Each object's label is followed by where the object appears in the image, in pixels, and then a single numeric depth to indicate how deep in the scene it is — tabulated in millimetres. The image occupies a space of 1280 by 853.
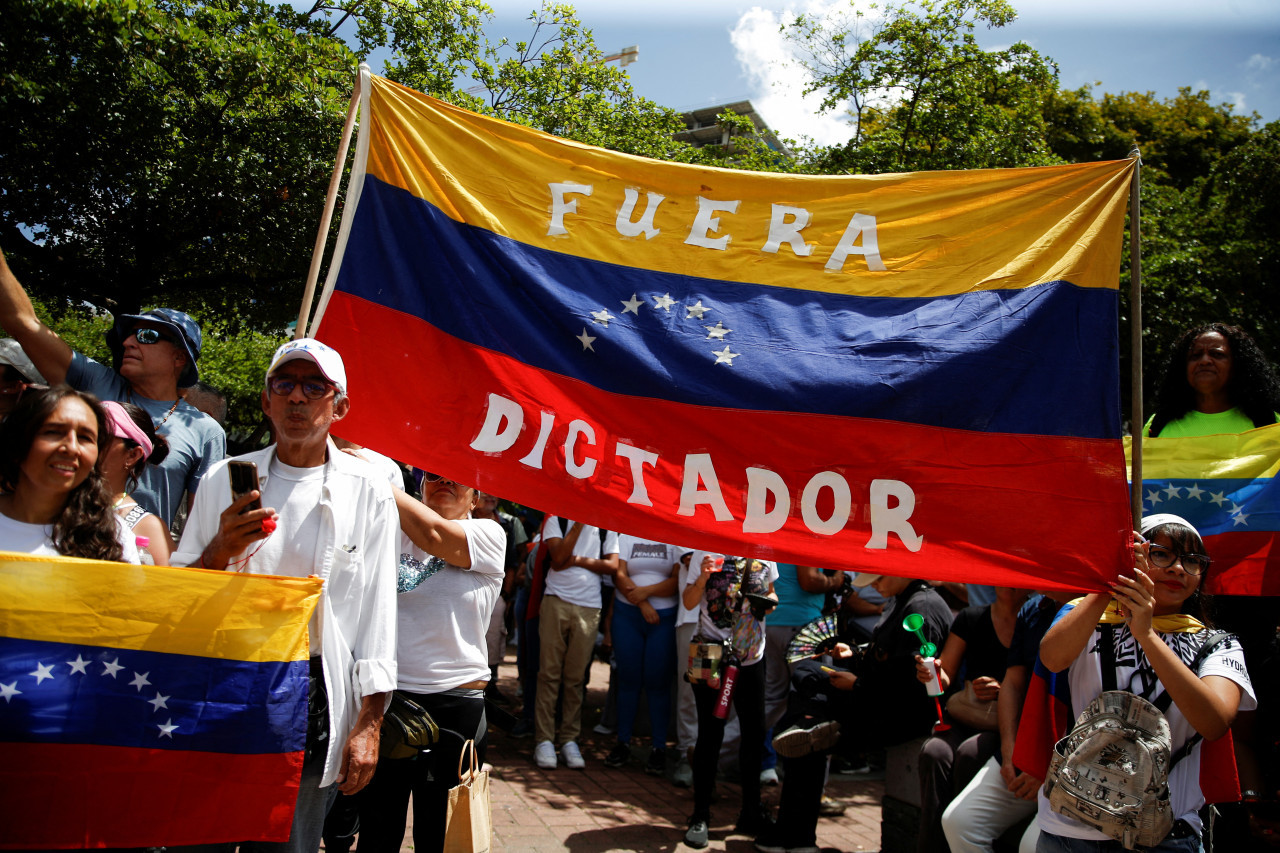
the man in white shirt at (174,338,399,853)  2809
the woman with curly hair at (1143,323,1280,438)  4914
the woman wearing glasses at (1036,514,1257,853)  2988
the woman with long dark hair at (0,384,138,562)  2639
